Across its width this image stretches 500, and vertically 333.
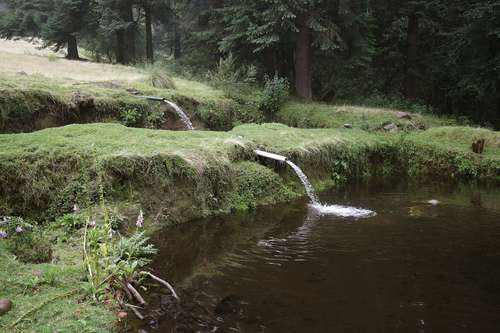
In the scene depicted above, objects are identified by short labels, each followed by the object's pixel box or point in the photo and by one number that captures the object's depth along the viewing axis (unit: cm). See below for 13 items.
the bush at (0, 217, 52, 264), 500
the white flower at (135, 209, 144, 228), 495
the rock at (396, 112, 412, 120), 1595
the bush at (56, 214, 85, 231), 627
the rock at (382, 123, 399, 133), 1503
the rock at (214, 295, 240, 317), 464
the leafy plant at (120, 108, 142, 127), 1205
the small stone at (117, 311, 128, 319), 431
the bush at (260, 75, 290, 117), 1723
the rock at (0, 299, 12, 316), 395
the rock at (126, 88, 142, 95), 1365
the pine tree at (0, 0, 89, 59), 2442
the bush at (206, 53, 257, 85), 1803
